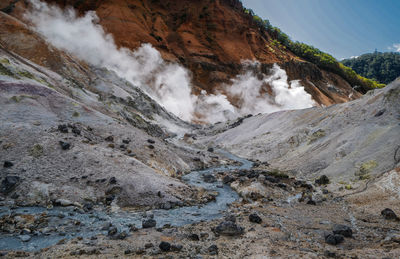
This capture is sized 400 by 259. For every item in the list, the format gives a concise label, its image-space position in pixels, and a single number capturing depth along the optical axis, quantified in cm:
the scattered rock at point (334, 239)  830
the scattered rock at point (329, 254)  725
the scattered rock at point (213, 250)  754
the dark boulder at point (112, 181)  1218
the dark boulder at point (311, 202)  1311
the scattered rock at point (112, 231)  862
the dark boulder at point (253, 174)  1767
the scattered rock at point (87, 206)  1053
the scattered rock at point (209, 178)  1746
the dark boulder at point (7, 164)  1172
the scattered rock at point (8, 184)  1065
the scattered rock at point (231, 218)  1026
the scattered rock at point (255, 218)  1031
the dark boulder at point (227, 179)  1730
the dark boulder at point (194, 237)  854
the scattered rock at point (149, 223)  945
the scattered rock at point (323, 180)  1636
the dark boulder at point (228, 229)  909
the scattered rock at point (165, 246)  757
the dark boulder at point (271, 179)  1645
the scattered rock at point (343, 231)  880
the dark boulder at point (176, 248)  764
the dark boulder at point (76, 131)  1547
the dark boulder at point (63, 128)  1507
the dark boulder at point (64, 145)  1358
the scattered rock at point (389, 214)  1009
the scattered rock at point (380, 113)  1925
